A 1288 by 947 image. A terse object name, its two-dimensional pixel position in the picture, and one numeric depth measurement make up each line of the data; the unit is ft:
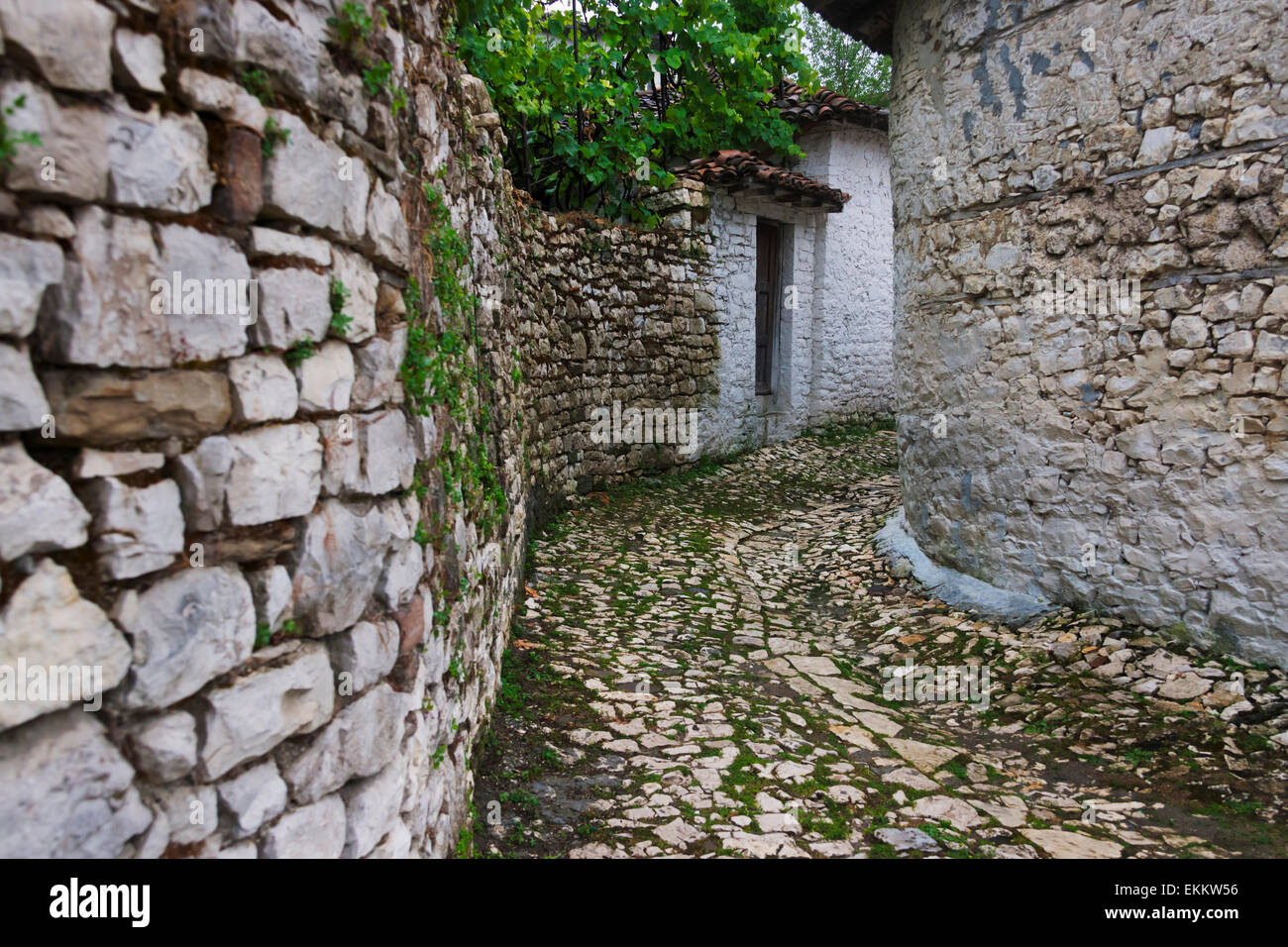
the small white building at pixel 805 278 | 31.30
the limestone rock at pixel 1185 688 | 11.62
